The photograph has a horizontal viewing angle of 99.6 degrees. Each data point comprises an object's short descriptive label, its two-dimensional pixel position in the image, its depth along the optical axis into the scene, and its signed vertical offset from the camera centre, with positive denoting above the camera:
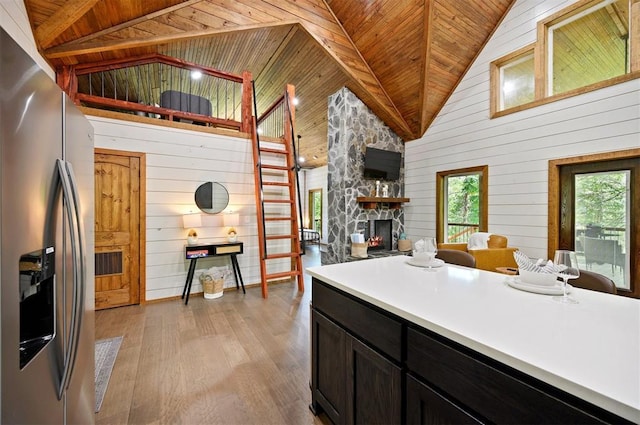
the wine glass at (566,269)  1.16 -0.25
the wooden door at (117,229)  3.51 -0.23
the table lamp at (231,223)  4.28 -0.19
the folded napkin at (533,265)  1.29 -0.27
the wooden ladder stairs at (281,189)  4.42 +0.40
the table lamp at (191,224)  3.91 -0.18
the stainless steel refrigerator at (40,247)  0.74 -0.12
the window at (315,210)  10.96 +0.05
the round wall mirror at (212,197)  4.14 +0.22
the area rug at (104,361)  1.98 -1.30
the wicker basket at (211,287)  3.96 -1.11
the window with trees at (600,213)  3.19 -0.03
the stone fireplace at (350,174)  5.31 +0.74
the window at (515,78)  4.08 +2.10
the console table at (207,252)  3.80 -0.60
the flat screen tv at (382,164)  5.38 +0.97
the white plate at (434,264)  1.81 -0.36
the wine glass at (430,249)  1.81 -0.26
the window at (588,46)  3.36 +2.23
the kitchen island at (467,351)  0.67 -0.43
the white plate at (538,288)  1.22 -0.36
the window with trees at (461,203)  4.63 +0.15
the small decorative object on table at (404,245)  5.62 -0.71
